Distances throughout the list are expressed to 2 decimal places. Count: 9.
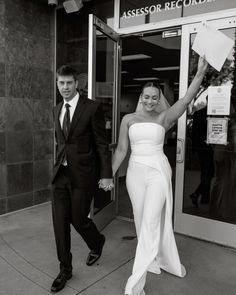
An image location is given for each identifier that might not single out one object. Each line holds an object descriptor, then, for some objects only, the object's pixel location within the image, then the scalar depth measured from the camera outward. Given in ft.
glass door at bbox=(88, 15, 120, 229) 12.54
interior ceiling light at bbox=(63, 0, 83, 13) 15.10
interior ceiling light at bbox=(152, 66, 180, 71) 24.04
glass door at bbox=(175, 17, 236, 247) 11.74
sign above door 11.93
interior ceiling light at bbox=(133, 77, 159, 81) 25.22
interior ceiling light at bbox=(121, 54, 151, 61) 21.84
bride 8.72
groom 8.91
